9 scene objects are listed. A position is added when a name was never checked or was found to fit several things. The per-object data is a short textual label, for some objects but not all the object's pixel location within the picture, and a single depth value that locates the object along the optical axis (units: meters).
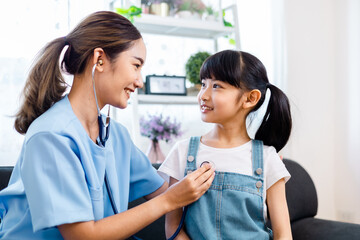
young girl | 1.28
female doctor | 1.01
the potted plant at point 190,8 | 2.77
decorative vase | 2.55
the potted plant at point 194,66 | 2.80
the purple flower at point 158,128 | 2.56
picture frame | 2.61
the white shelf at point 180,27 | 2.60
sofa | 1.57
